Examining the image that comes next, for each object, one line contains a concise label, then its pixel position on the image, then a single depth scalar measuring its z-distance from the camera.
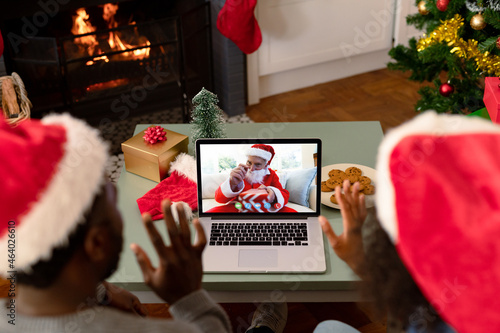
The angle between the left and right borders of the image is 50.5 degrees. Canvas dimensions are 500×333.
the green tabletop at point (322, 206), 1.34
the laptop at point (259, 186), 1.50
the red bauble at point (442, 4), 2.22
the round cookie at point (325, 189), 1.60
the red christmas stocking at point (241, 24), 2.83
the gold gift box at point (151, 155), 1.69
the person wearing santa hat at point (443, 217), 0.77
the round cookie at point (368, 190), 1.56
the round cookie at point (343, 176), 1.62
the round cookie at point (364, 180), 1.59
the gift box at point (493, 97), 1.89
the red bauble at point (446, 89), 2.42
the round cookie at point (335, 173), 1.64
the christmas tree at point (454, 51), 2.15
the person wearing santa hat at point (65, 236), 0.81
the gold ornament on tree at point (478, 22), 2.12
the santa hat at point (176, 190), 1.56
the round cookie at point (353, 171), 1.64
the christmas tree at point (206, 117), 1.72
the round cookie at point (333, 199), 1.55
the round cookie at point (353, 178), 1.61
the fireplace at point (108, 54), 2.69
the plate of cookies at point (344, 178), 1.56
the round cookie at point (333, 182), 1.60
